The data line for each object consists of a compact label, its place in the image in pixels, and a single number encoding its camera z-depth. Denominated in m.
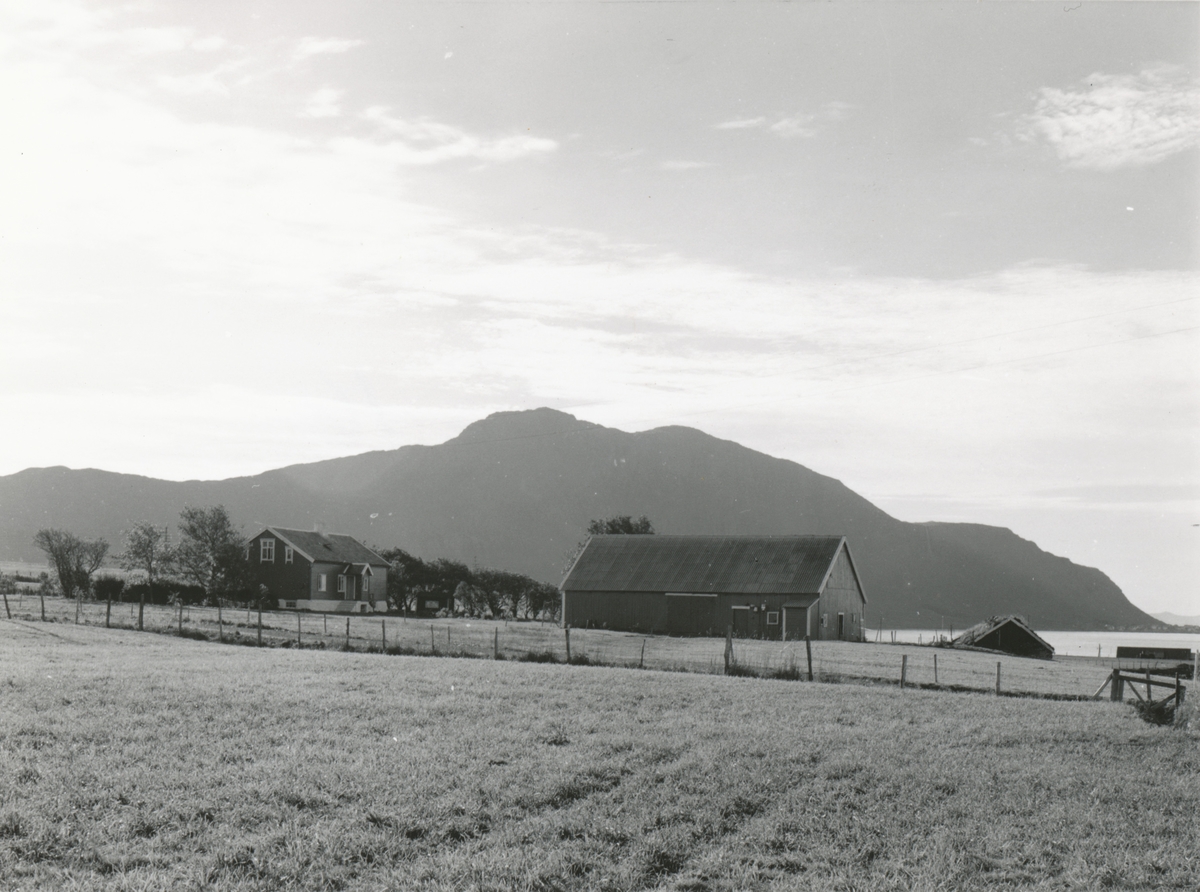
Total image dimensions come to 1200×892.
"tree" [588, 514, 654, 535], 89.44
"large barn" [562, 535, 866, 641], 57.03
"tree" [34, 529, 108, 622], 65.62
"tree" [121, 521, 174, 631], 71.12
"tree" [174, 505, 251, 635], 69.75
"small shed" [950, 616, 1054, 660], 62.22
